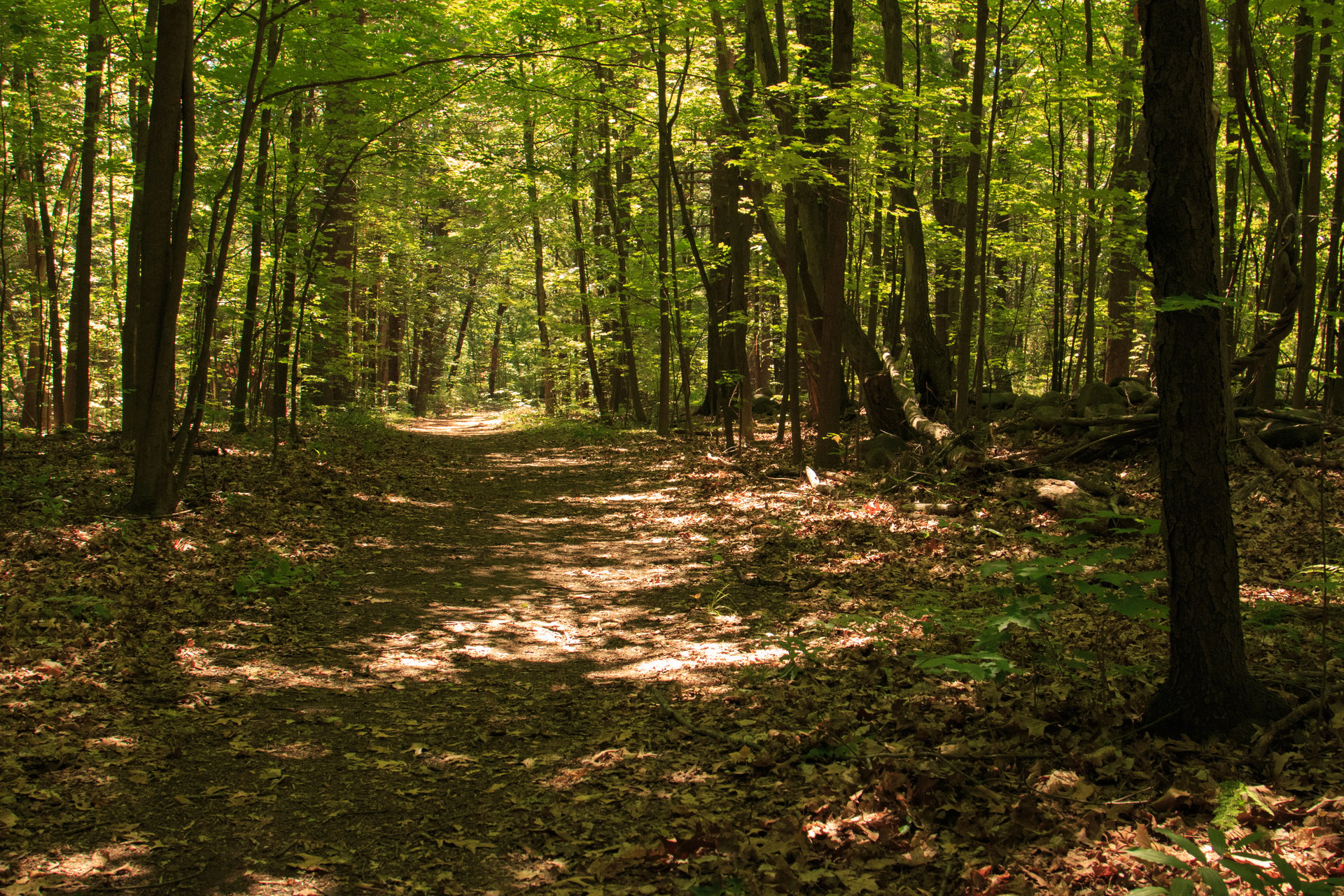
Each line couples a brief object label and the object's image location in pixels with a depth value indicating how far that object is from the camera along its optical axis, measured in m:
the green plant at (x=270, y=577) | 6.36
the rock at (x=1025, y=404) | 12.52
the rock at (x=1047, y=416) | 11.12
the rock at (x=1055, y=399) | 12.17
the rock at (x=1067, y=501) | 7.52
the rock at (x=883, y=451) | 11.59
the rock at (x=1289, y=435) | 8.68
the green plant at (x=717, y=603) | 6.32
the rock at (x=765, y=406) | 20.61
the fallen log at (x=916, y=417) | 11.20
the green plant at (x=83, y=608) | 5.32
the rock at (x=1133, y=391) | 11.12
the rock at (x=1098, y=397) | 11.08
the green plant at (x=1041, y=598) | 3.11
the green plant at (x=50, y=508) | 7.22
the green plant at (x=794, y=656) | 4.60
